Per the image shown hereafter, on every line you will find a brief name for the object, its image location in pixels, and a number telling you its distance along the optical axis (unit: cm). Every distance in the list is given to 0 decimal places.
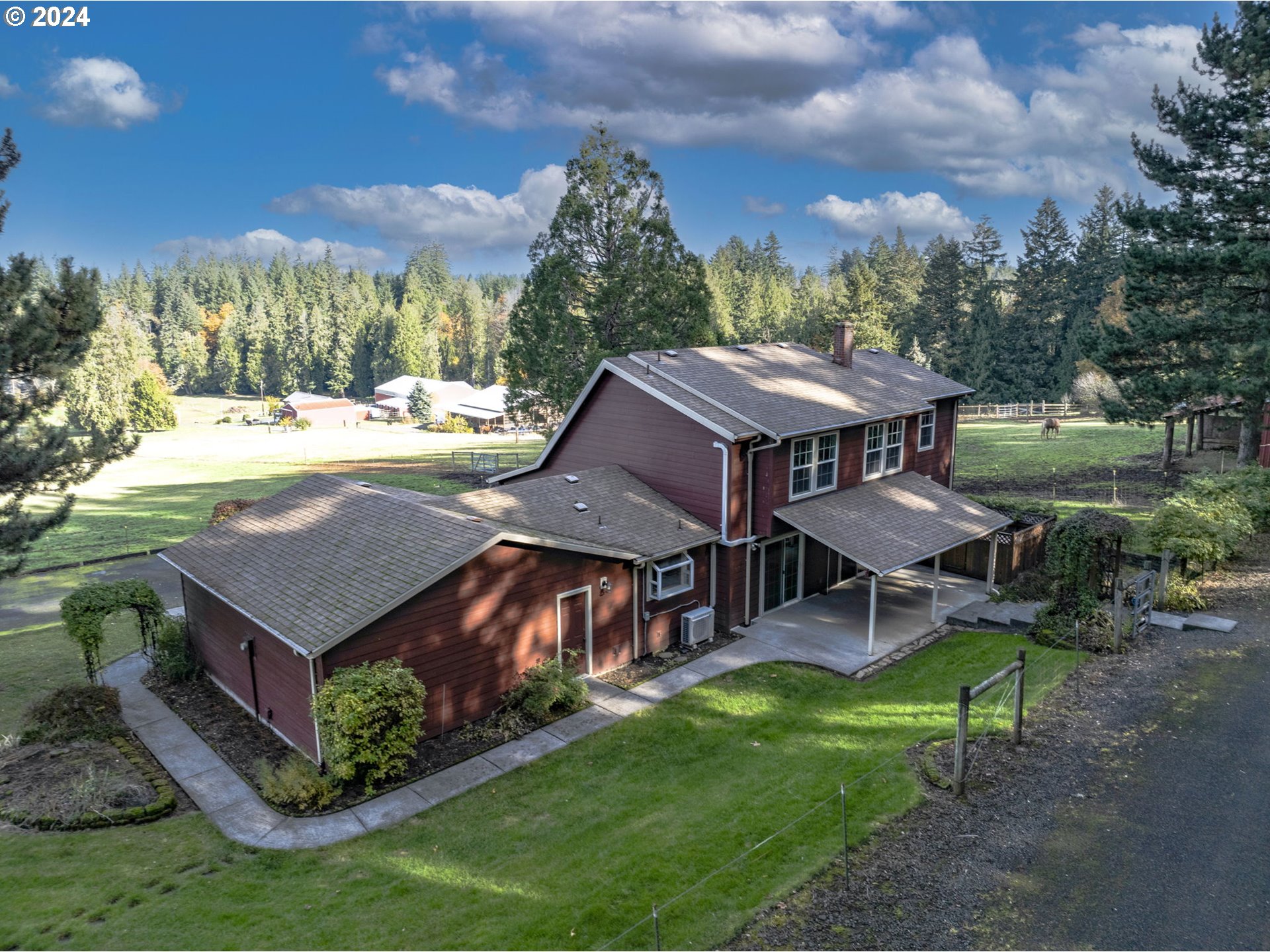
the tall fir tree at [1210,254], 2481
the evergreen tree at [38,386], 1450
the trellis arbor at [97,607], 1559
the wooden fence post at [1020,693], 1229
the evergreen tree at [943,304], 6731
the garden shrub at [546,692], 1438
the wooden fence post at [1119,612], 1576
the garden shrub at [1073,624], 1634
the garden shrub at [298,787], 1177
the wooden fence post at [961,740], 1091
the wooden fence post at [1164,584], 1834
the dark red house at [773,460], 1856
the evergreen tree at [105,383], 6544
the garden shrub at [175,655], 1698
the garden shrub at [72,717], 1395
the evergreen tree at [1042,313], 6556
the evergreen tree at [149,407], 7488
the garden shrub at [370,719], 1187
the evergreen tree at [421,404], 8600
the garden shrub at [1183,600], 1825
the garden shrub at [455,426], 7669
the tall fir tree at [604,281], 3419
